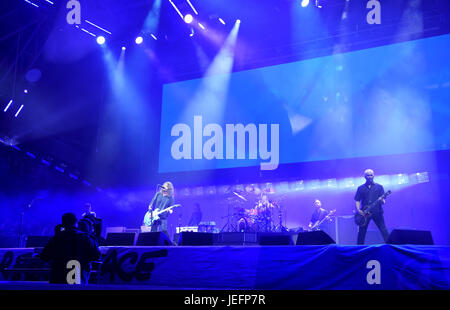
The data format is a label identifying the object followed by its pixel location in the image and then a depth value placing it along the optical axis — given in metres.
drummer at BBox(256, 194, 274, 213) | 11.51
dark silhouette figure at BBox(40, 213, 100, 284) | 4.66
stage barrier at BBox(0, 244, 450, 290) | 4.85
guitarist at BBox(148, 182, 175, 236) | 9.10
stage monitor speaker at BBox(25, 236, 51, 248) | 7.38
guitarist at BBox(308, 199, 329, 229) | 11.15
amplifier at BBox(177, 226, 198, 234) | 10.99
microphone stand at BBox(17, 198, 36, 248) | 10.18
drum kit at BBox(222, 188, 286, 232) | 11.30
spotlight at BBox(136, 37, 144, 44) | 13.52
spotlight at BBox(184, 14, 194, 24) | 12.56
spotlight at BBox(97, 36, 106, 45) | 12.97
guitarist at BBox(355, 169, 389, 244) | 7.51
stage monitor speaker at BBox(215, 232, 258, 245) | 7.98
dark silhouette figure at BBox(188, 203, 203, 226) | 12.62
